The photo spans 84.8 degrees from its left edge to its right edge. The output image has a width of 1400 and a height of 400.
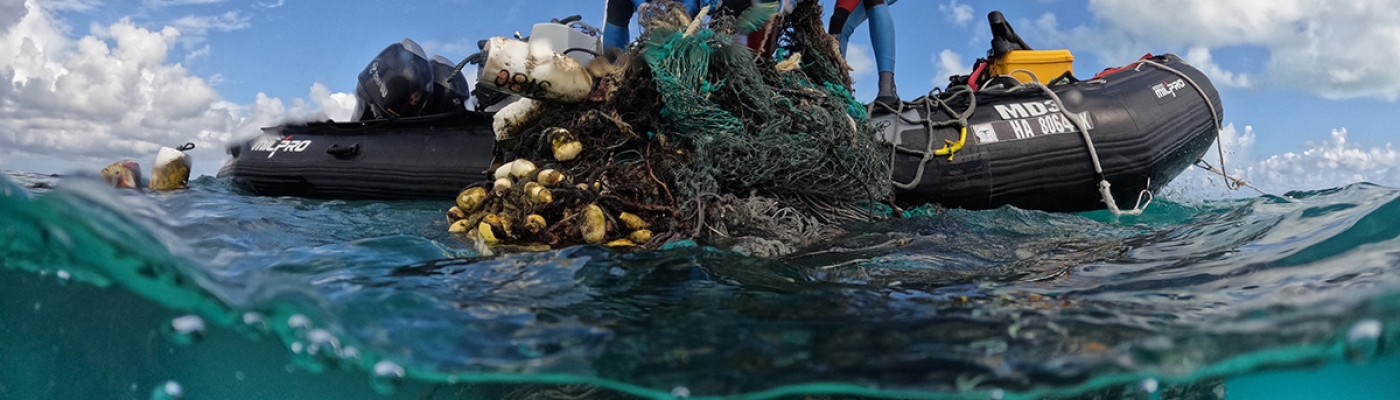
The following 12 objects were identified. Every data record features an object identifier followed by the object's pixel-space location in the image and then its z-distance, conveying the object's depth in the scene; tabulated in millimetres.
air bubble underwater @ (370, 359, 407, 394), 2471
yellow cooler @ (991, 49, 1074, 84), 7184
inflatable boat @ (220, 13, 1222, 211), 5375
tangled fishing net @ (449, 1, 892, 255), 3438
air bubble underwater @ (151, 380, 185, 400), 2871
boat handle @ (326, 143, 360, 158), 6371
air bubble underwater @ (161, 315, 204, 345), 2688
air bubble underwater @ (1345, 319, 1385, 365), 1938
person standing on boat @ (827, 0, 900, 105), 6441
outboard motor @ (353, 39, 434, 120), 6508
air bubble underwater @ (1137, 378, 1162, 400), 2224
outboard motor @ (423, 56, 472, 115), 6809
